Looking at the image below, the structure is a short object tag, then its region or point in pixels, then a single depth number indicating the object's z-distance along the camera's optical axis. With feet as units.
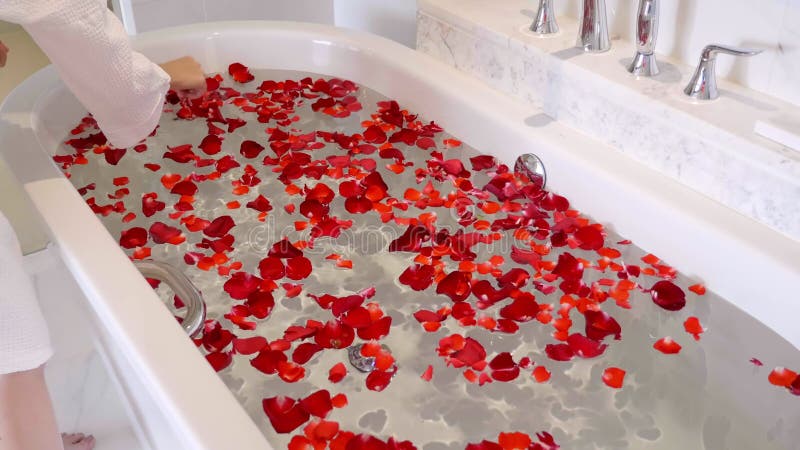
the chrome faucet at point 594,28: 5.48
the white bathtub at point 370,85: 3.66
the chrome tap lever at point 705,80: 4.75
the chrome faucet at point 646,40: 4.97
